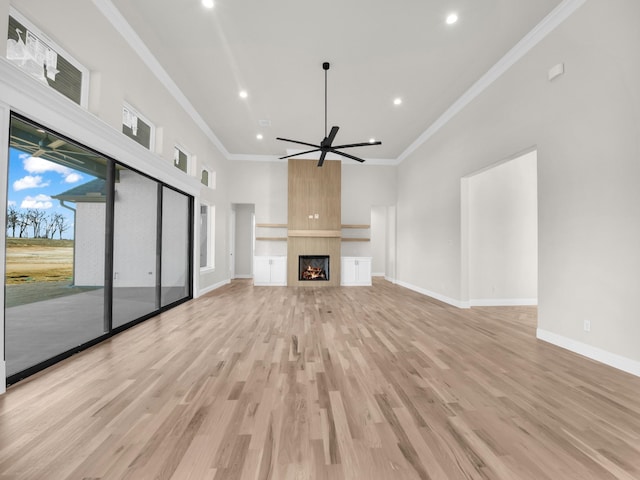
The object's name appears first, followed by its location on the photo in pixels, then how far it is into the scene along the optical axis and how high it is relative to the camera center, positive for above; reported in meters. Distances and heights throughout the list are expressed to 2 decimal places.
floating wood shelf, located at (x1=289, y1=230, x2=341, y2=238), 7.53 +0.29
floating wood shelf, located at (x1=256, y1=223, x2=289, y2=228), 8.16 +0.52
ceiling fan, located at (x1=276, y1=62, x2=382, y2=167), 3.97 +1.51
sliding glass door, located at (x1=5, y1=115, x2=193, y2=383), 2.34 -0.05
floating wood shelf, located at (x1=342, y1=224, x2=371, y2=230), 8.30 +0.53
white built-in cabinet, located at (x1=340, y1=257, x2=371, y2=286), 7.86 -0.71
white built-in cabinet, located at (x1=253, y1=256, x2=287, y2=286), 7.79 -0.70
